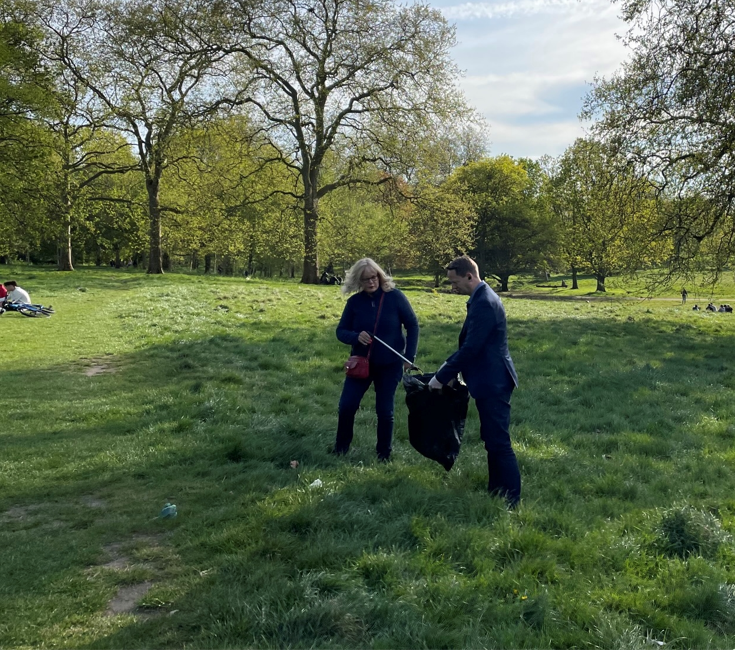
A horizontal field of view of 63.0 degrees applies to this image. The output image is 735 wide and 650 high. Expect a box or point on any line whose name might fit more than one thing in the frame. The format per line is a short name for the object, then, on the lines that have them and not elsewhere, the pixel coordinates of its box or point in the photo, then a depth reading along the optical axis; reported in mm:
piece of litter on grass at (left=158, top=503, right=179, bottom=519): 5074
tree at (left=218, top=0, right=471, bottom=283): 29453
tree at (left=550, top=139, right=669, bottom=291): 18656
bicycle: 18234
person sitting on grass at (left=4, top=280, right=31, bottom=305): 18391
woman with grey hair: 6320
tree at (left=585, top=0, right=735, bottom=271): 16328
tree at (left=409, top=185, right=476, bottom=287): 30922
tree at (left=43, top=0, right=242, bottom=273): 29188
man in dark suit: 5160
